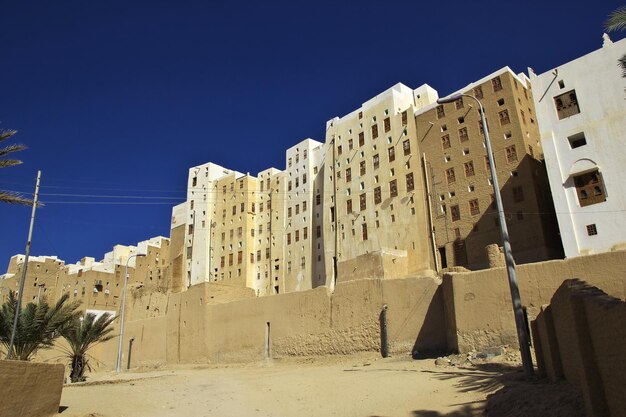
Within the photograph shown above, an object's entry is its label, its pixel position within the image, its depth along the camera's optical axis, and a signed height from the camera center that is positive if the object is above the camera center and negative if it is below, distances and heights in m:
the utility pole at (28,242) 18.16 +4.75
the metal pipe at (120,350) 36.59 +1.22
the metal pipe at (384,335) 24.91 +1.00
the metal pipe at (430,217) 41.89 +10.83
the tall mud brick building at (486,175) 36.44 +13.04
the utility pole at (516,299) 13.20 +1.32
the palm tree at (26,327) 22.72 +1.93
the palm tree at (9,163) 15.55 +6.06
